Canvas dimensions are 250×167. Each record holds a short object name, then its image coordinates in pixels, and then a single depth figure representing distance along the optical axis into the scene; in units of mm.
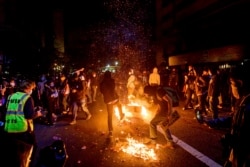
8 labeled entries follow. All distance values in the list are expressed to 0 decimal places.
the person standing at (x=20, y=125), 3252
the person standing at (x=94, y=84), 11448
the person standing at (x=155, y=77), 9606
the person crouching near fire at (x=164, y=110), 4698
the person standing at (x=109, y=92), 5844
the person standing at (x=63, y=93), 8251
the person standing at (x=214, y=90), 6734
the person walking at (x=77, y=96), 7246
